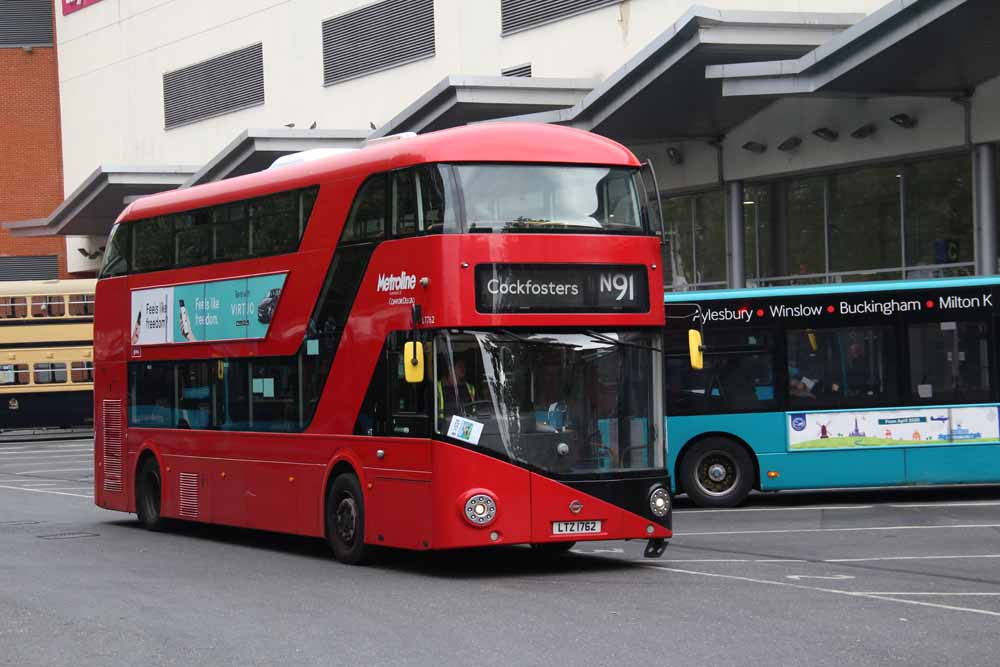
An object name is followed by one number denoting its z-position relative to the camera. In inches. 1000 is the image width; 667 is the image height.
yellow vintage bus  1721.2
